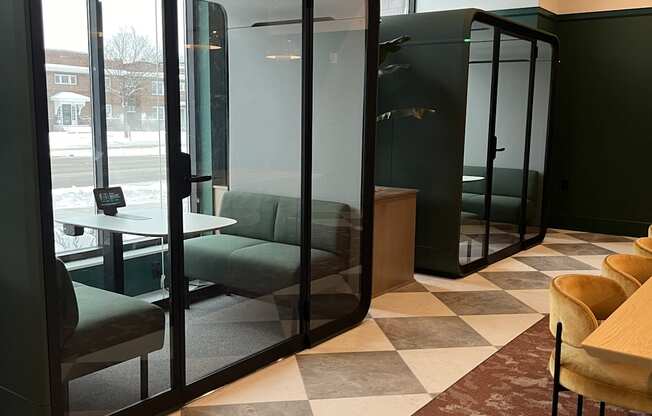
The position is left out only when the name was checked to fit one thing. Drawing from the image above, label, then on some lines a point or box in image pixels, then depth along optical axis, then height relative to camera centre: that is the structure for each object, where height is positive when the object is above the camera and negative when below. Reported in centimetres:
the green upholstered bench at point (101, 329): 259 -92
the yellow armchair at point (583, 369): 237 -93
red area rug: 320 -142
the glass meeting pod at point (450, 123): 548 -1
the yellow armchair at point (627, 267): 304 -70
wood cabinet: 503 -94
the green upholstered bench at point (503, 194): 579 -70
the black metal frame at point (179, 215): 243 -48
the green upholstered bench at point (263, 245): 330 -70
